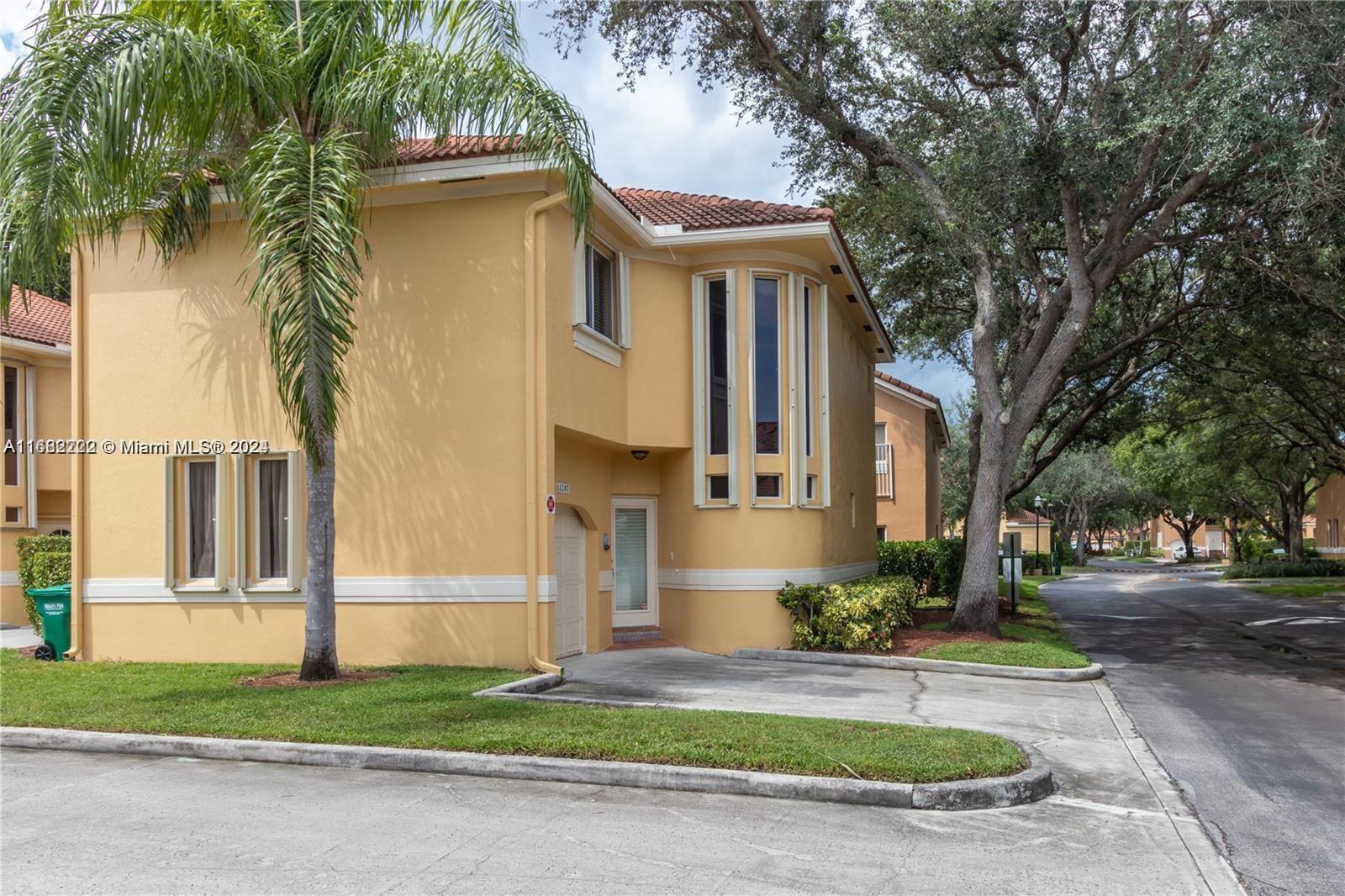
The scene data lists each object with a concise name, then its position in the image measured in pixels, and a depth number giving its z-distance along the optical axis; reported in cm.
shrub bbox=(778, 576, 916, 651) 1454
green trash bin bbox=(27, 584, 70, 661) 1314
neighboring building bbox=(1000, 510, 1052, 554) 7375
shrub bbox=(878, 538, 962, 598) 2648
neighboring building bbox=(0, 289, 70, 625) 1991
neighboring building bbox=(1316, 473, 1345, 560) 4931
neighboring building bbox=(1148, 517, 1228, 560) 9750
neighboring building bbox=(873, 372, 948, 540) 3288
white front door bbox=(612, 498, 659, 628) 1566
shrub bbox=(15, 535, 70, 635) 1736
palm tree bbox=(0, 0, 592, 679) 946
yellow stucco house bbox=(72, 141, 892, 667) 1225
